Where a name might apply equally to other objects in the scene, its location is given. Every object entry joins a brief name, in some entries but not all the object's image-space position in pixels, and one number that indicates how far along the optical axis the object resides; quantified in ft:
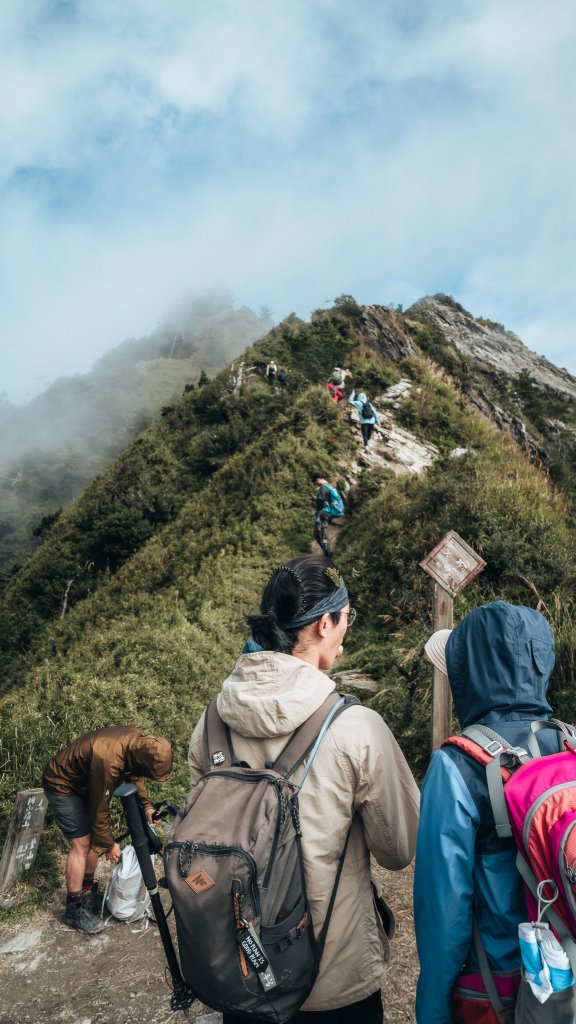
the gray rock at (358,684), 23.82
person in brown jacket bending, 13.84
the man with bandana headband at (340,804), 5.79
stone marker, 15.98
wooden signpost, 15.85
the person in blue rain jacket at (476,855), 5.26
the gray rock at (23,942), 14.12
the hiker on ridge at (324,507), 39.86
